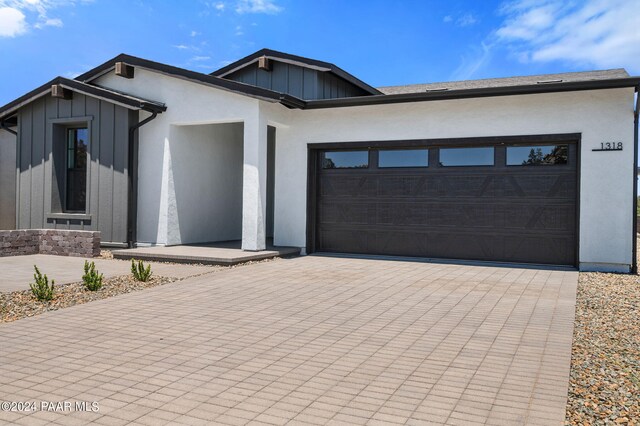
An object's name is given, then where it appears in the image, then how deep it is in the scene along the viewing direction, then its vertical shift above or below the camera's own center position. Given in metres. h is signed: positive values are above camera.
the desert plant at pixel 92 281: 8.22 -1.10
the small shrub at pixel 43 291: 7.38 -1.14
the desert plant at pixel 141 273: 9.13 -1.08
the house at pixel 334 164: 11.26 +1.19
